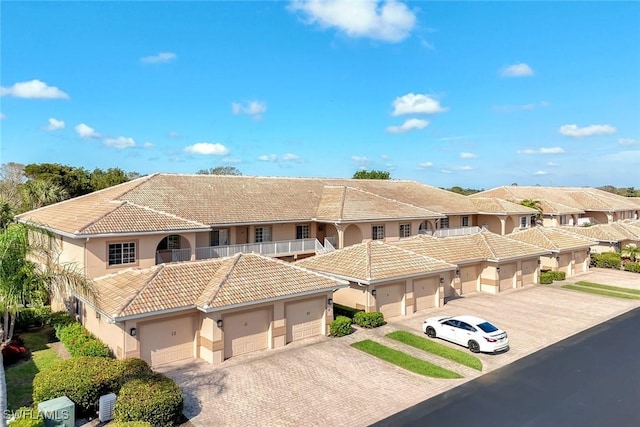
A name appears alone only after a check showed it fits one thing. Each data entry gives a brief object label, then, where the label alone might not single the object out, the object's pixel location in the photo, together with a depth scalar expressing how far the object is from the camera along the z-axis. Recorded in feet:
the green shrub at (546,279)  118.52
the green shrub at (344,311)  81.92
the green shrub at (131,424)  37.93
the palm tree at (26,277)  49.80
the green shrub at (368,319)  78.07
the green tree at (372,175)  267.59
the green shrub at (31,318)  74.49
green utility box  41.68
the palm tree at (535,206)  181.57
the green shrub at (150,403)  42.39
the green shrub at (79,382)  45.27
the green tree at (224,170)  337.17
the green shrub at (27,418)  36.52
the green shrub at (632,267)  140.55
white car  65.77
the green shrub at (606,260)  146.00
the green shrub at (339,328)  73.26
